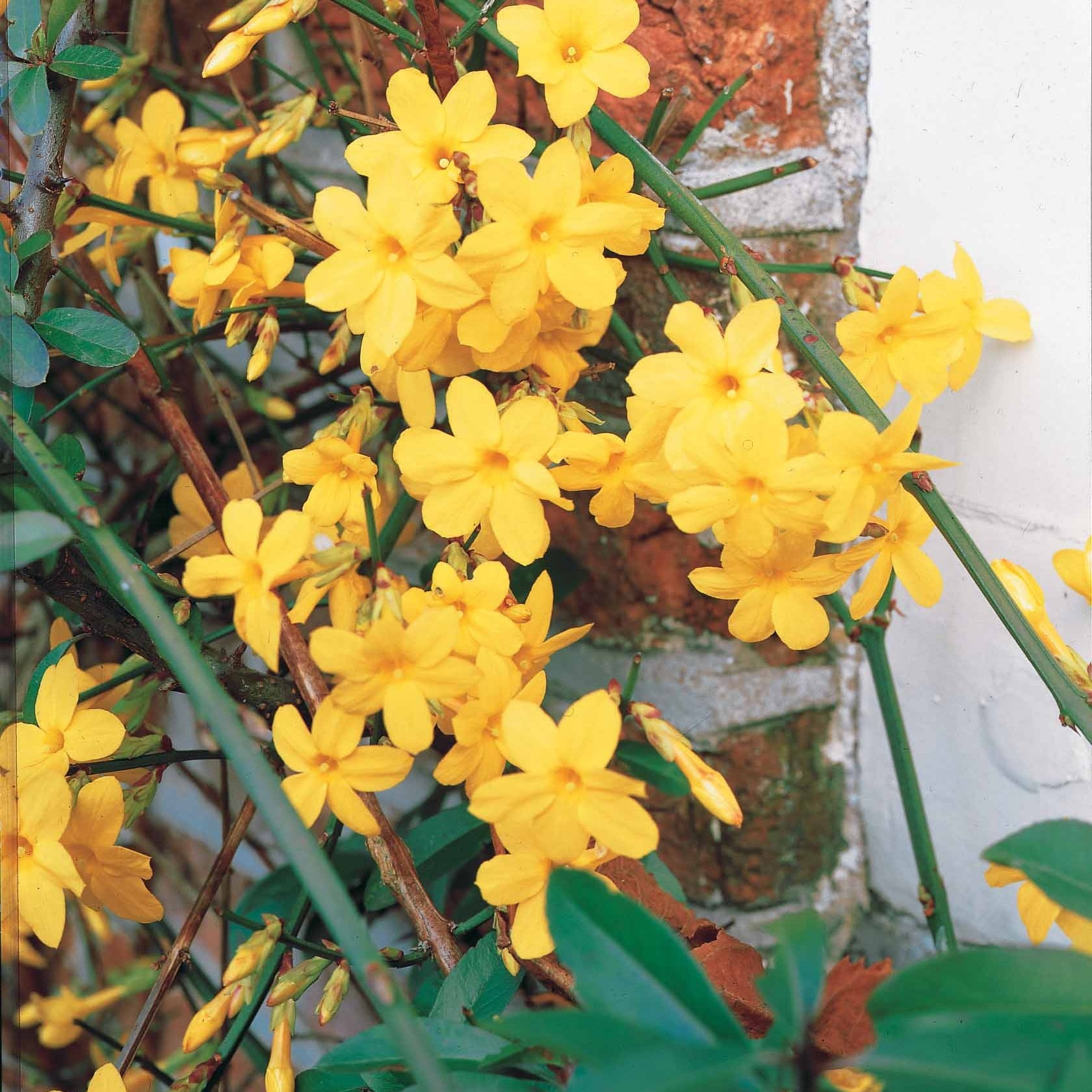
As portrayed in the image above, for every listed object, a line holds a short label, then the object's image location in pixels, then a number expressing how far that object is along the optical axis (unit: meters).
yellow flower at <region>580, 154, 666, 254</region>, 0.40
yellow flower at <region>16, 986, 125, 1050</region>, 0.55
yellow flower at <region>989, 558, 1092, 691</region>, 0.40
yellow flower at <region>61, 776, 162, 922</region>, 0.40
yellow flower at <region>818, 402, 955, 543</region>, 0.38
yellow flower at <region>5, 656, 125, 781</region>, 0.40
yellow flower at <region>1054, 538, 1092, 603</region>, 0.42
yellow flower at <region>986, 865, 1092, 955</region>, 0.40
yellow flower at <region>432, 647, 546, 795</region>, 0.39
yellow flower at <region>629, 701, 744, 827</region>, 0.39
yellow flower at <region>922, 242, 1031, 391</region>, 0.43
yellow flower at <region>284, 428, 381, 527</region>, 0.41
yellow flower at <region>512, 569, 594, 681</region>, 0.41
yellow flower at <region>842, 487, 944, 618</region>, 0.40
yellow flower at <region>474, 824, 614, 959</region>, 0.38
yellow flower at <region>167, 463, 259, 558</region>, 0.47
